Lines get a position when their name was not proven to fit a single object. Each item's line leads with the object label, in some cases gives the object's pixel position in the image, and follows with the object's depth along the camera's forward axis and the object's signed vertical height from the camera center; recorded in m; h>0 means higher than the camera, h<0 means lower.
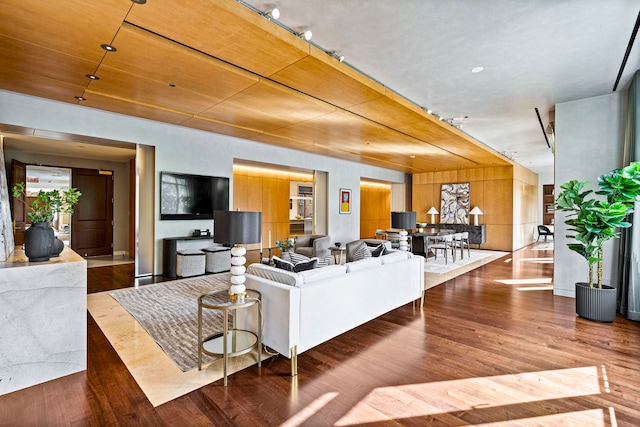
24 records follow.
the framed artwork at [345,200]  10.17 +0.33
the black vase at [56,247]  2.71 -0.35
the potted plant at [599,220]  3.61 -0.10
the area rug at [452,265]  6.28 -1.36
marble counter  2.34 -0.90
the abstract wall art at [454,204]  11.50 +0.27
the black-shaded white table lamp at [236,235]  2.70 -0.23
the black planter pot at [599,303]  3.88 -1.16
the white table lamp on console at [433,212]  11.97 -0.04
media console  6.02 -0.91
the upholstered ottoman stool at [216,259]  6.39 -1.05
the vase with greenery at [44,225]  2.56 -0.15
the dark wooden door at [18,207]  6.96 +0.01
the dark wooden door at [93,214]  8.34 -0.17
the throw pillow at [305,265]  3.01 -0.56
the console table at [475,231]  10.76 -0.71
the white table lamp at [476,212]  11.02 -0.03
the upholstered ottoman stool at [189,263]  5.97 -1.06
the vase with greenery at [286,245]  5.64 -0.65
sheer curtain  3.96 -0.44
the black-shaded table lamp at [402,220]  5.85 -0.18
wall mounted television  6.18 +0.29
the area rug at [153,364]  2.37 -1.37
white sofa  2.60 -0.86
